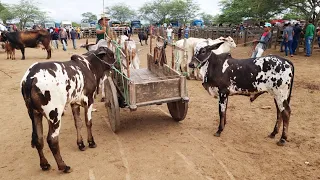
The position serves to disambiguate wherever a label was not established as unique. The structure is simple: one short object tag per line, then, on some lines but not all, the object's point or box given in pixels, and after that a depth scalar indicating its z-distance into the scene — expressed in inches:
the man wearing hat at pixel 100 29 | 315.0
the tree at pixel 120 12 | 2593.5
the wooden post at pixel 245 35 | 758.5
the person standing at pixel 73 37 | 847.1
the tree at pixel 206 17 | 2571.1
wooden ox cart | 195.2
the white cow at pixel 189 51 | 387.3
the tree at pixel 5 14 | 1865.2
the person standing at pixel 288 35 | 539.8
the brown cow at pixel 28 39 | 634.2
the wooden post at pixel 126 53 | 195.0
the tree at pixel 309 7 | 554.3
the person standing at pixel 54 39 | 846.5
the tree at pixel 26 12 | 1889.8
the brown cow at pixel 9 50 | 637.9
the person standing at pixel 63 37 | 794.9
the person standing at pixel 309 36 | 532.1
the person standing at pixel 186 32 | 942.4
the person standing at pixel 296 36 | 562.1
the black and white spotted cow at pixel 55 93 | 146.6
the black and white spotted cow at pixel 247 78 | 193.5
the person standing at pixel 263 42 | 343.9
